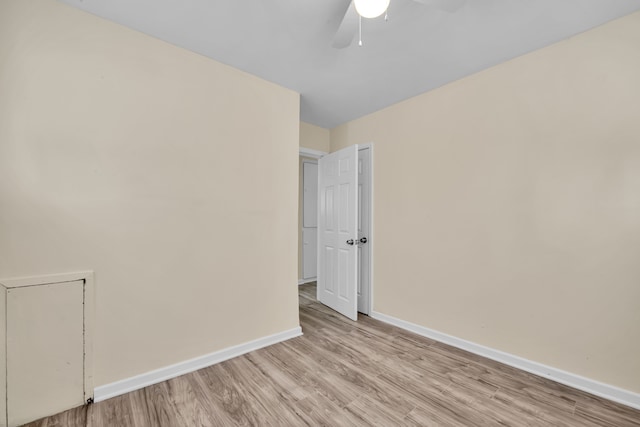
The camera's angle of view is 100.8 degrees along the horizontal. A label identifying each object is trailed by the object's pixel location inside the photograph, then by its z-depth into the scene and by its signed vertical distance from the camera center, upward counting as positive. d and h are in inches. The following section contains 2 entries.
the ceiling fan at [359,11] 48.9 +41.5
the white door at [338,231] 124.5 -8.4
